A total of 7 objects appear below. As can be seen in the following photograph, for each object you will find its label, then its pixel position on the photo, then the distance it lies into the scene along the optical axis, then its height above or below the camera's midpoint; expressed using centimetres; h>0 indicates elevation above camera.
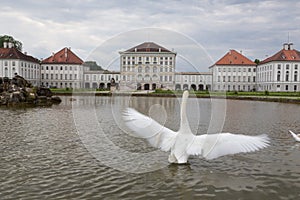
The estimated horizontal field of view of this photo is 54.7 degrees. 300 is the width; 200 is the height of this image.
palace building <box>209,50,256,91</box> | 8799 +588
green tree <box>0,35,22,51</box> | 8569 +1460
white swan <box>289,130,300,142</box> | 1053 -170
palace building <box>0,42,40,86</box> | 7825 +710
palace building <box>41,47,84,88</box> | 8873 +606
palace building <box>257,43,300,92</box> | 7644 +527
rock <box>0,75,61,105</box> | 2666 -51
